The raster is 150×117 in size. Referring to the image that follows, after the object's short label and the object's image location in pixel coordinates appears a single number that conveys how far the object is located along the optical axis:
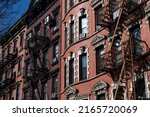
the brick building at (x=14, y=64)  38.09
